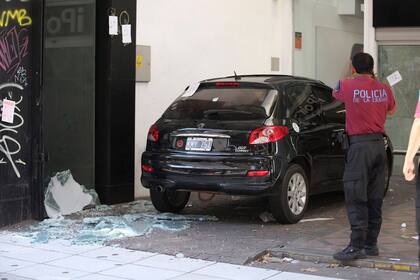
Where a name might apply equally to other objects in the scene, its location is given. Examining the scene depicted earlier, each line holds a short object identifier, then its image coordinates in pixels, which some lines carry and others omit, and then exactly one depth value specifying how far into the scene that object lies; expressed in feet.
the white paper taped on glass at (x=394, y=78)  37.71
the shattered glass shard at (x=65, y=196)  27.32
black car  24.02
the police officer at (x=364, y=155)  19.80
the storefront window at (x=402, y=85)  37.37
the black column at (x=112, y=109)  29.60
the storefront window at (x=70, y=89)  27.37
